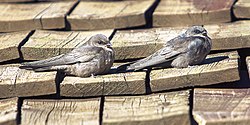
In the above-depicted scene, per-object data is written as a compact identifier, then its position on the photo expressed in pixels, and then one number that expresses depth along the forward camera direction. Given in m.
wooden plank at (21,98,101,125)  8.37
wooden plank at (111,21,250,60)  10.30
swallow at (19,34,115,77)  9.79
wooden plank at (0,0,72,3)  12.70
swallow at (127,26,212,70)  9.91
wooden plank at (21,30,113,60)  10.24
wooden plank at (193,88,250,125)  8.04
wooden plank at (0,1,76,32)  11.45
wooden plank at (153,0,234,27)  11.43
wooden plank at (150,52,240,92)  9.20
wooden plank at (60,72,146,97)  9.12
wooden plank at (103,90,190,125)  8.13
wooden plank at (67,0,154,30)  11.47
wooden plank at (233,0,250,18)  11.34
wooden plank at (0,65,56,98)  9.12
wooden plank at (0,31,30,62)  10.22
